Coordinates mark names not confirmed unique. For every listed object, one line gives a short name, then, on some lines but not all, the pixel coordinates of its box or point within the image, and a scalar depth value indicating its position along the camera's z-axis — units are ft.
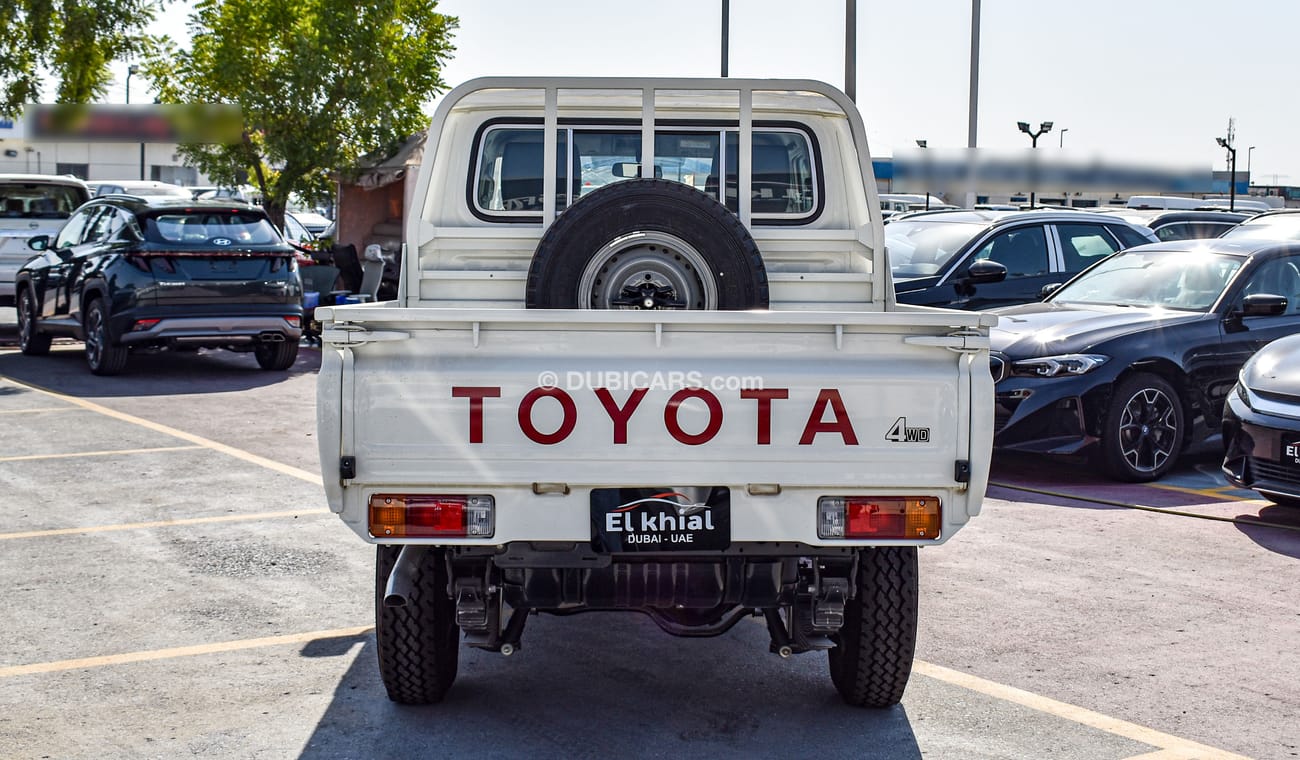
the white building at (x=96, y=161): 201.67
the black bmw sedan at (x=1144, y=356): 30.58
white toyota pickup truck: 14.28
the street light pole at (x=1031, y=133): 134.91
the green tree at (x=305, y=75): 66.64
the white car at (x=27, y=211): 58.90
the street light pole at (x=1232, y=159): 176.76
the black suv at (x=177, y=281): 44.50
